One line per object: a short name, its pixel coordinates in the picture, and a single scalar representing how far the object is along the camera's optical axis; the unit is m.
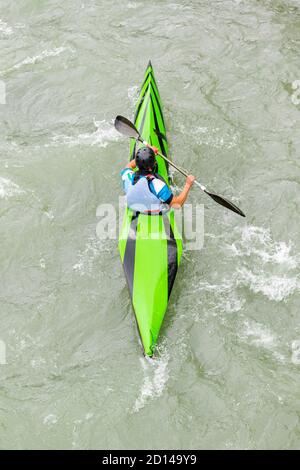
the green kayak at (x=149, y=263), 9.30
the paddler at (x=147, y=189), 10.16
